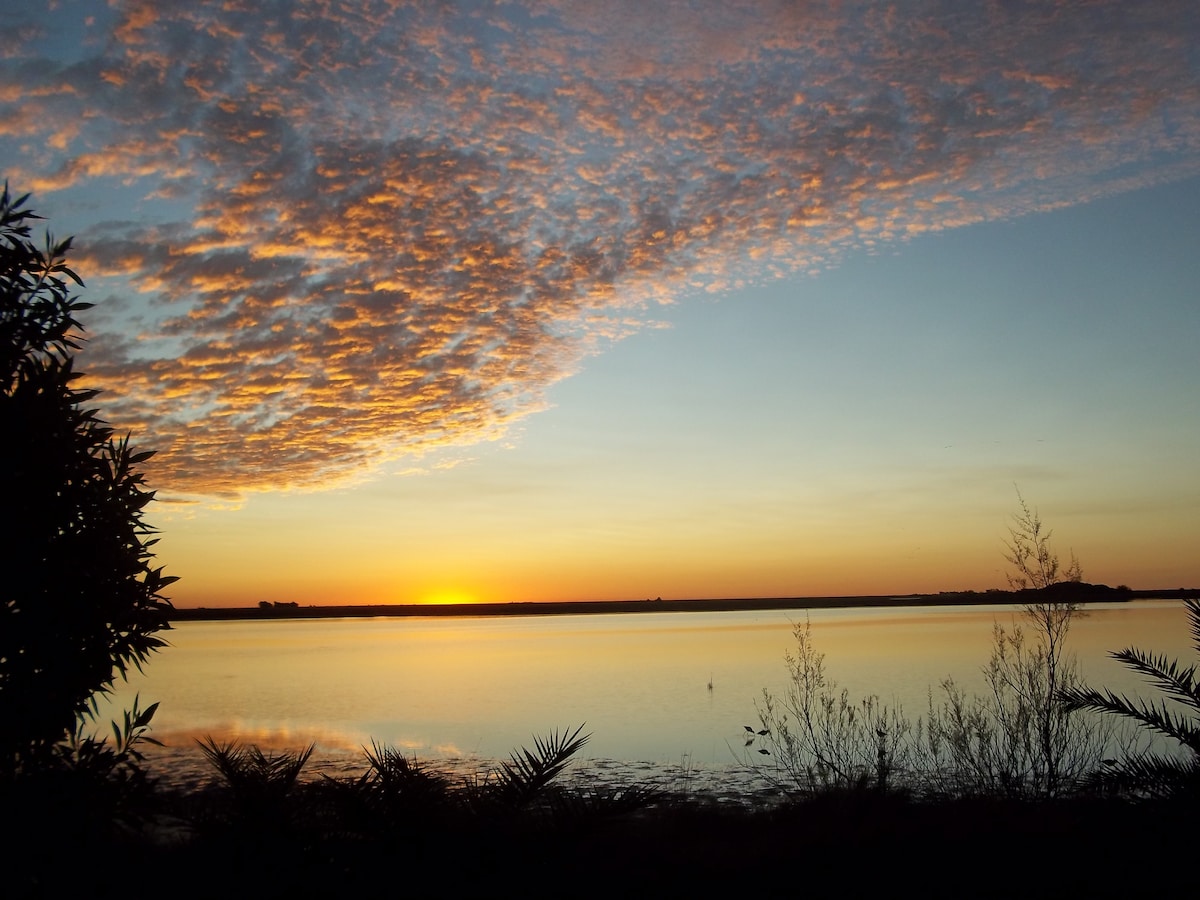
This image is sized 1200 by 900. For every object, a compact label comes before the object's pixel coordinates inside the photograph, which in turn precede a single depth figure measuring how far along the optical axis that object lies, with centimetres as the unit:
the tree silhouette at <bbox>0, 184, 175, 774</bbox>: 745
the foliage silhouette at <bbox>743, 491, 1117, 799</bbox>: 1505
